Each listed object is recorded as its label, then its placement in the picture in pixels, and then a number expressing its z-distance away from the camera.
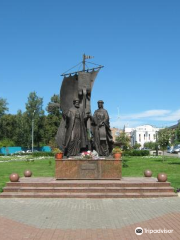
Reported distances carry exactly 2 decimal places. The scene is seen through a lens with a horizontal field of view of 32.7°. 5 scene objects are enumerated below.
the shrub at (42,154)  40.38
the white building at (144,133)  111.44
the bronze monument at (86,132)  12.54
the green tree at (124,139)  41.53
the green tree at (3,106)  61.71
